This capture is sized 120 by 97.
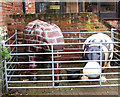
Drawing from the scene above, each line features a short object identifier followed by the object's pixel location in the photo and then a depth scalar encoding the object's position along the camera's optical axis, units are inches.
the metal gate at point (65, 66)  223.0
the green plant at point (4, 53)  188.4
